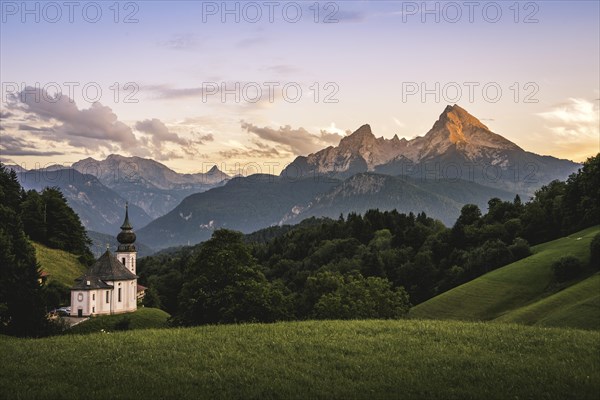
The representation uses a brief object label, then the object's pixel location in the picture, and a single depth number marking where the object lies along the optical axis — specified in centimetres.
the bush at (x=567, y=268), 6931
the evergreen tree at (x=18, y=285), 4947
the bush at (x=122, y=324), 7531
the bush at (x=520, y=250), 9200
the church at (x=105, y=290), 9412
